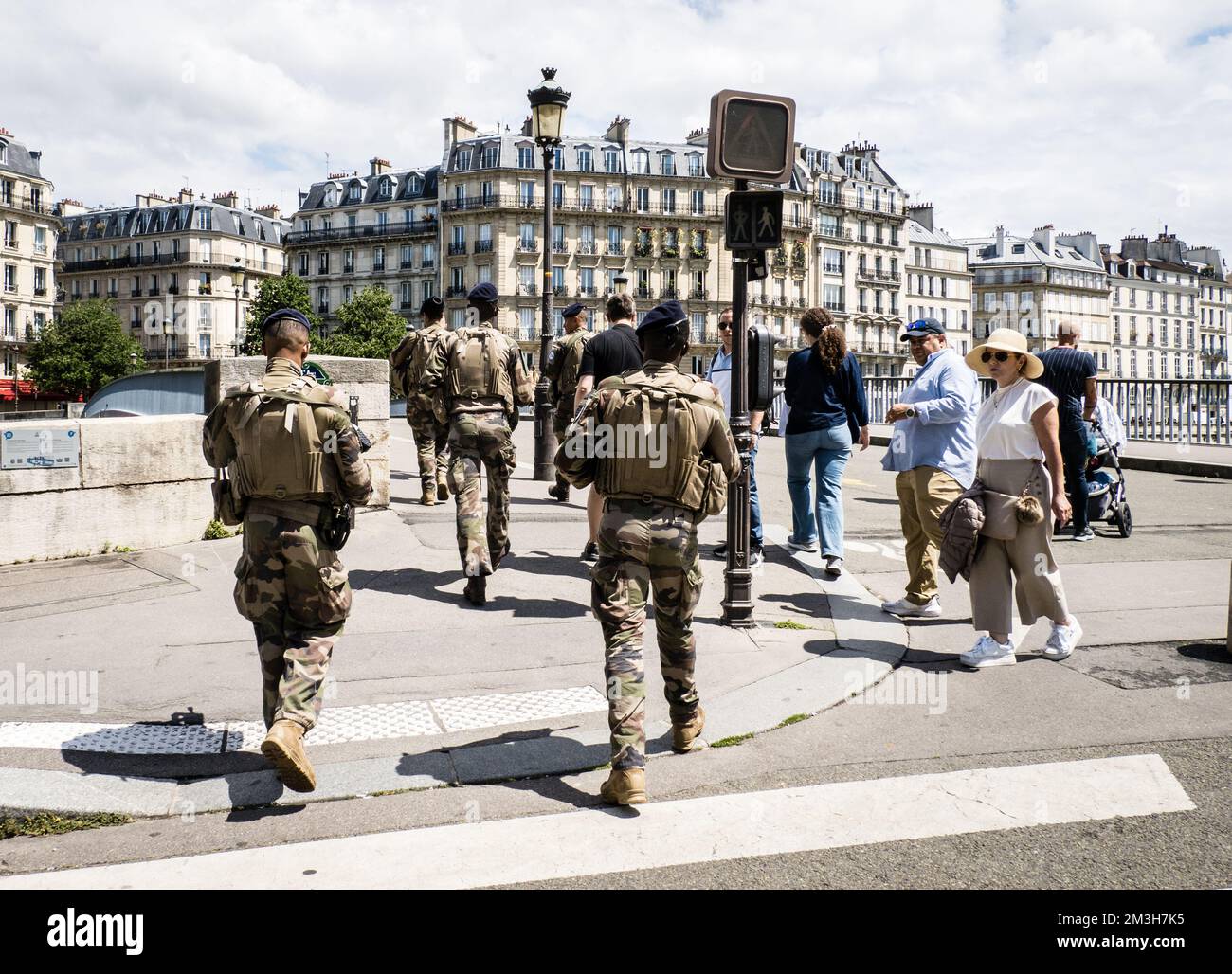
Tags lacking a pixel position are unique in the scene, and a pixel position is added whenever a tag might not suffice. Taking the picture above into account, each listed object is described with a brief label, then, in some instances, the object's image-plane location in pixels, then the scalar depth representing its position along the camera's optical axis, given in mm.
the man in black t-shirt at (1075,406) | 9734
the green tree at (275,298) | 65750
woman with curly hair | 7820
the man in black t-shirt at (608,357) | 7336
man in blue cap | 6613
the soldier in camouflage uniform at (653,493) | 4164
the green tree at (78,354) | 62531
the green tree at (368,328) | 69312
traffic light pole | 6473
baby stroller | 10141
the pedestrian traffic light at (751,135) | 6352
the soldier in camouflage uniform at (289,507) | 4168
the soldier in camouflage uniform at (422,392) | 10734
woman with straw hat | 5750
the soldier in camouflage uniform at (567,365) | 9398
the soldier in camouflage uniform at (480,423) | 7090
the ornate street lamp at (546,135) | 12711
